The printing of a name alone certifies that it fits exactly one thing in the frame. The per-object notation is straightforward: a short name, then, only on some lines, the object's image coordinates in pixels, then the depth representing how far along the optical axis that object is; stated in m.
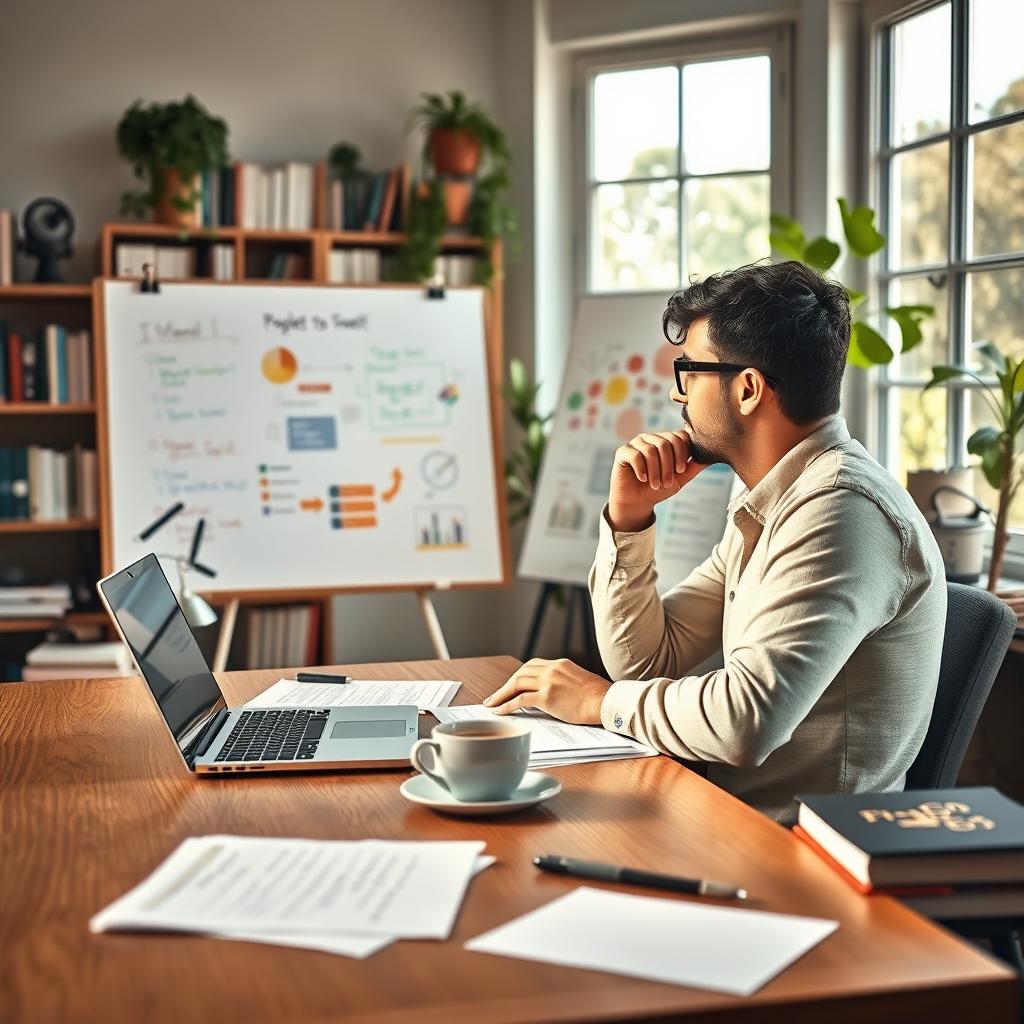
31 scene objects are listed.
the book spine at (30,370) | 3.99
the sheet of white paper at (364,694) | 1.68
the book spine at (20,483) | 3.98
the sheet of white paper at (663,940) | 0.85
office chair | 1.55
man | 1.38
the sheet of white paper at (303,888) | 0.92
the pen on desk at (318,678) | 1.84
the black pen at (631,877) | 0.99
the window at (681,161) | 4.00
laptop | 1.37
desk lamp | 3.43
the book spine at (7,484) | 3.98
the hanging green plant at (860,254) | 3.01
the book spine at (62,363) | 4.00
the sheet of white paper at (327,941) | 0.88
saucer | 1.19
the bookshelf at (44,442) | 4.23
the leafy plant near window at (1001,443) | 2.66
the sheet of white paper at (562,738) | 1.43
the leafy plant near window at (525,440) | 4.27
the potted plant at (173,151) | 3.95
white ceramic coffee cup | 1.19
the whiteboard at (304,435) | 3.50
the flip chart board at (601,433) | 3.58
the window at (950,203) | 3.09
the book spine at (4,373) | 4.02
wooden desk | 0.81
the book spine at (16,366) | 3.99
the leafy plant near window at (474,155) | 4.23
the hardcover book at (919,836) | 1.01
